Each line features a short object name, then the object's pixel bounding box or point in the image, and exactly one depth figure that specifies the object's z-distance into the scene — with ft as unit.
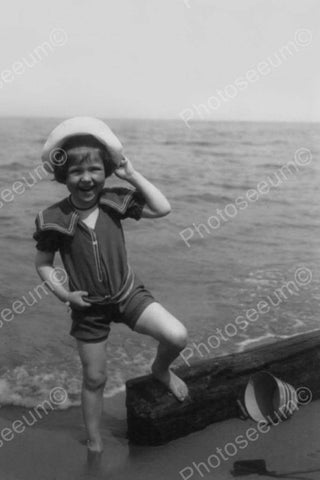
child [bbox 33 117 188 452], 10.35
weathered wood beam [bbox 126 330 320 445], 11.37
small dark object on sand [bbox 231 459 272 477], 10.49
